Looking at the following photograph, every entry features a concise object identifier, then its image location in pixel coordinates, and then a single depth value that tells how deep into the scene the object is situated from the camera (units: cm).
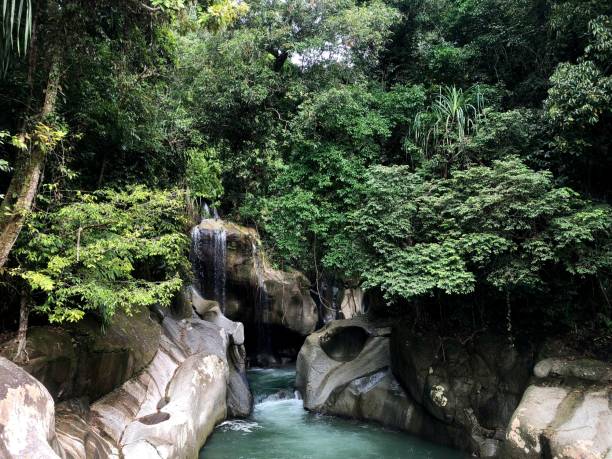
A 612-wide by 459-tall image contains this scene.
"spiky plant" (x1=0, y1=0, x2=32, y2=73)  575
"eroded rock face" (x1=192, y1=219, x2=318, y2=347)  1839
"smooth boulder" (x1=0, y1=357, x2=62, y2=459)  476
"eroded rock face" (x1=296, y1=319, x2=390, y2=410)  1236
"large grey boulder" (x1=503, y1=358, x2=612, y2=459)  726
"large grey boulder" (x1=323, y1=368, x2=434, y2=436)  1072
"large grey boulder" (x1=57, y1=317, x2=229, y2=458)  708
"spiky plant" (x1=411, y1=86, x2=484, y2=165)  1212
